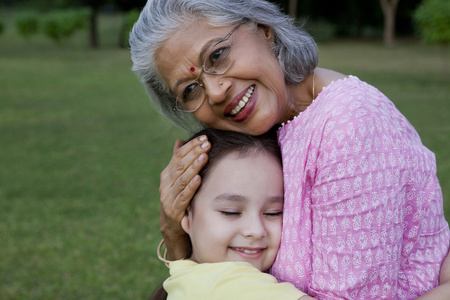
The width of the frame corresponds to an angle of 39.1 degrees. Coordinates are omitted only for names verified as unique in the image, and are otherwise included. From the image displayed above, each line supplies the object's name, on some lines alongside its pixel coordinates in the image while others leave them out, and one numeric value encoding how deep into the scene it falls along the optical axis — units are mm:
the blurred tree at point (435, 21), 15172
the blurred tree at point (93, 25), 30016
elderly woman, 1765
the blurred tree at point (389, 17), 29766
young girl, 1938
